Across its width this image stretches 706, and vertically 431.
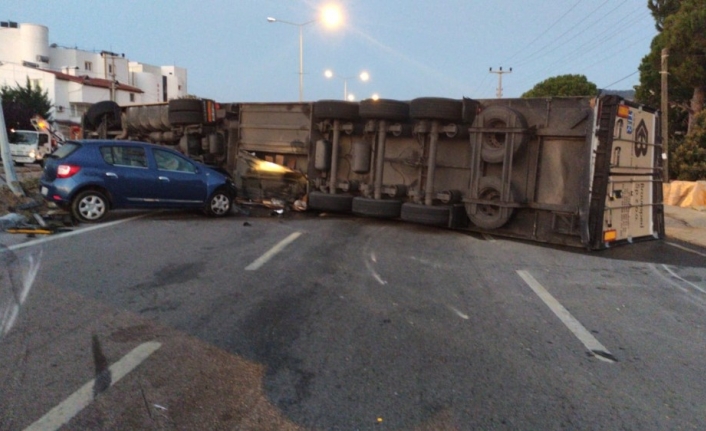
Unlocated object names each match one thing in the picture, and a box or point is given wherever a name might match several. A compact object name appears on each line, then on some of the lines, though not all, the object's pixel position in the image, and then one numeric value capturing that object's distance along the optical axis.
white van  29.94
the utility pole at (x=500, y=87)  64.94
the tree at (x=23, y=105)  42.88
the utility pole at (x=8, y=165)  12.70
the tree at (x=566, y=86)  52.34
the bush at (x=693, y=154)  27.67
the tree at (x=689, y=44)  29.53
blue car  10.75
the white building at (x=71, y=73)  59.88
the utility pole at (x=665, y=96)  26.02
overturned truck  9.98
